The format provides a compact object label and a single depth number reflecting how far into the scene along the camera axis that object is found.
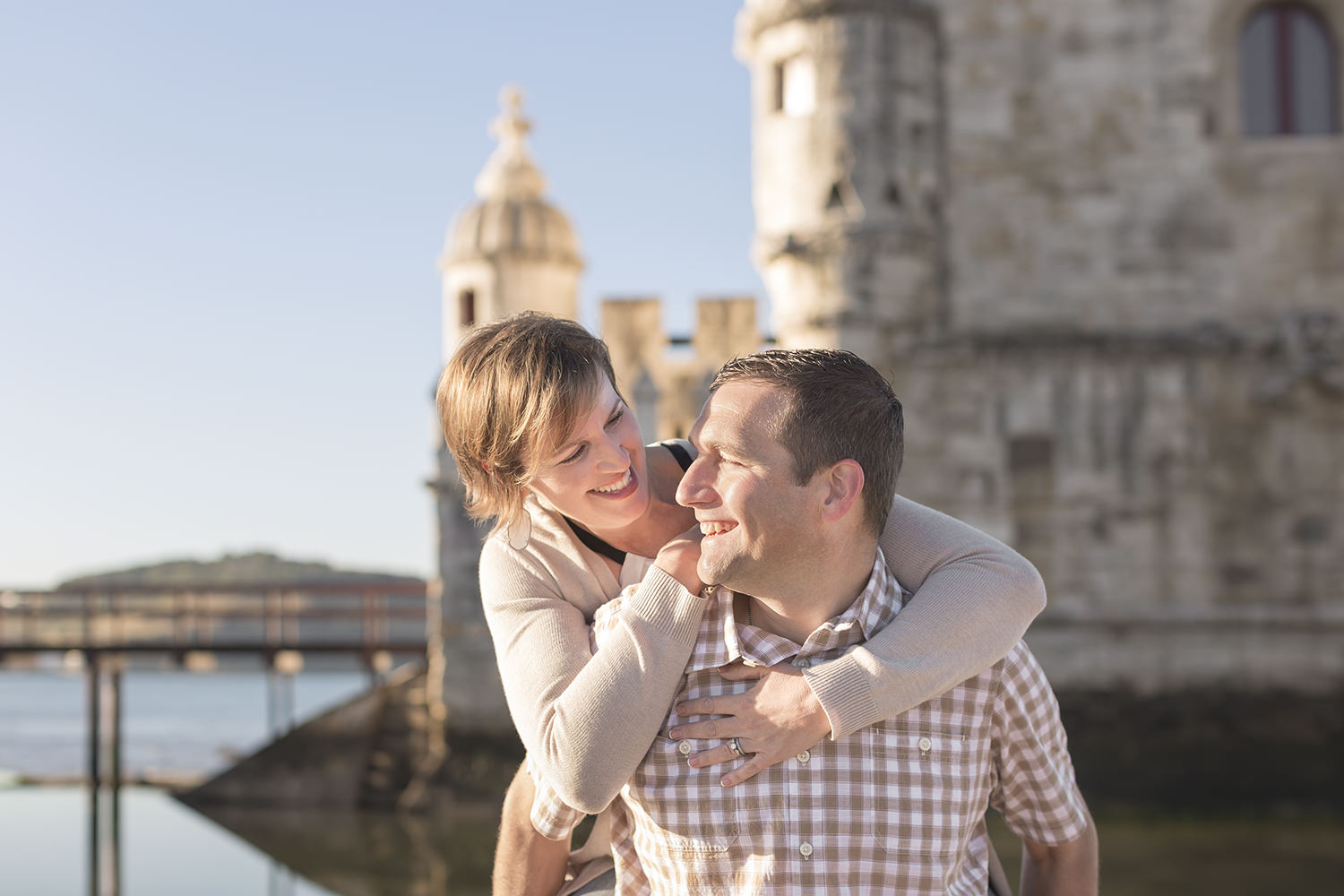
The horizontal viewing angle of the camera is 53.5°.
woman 2.08
